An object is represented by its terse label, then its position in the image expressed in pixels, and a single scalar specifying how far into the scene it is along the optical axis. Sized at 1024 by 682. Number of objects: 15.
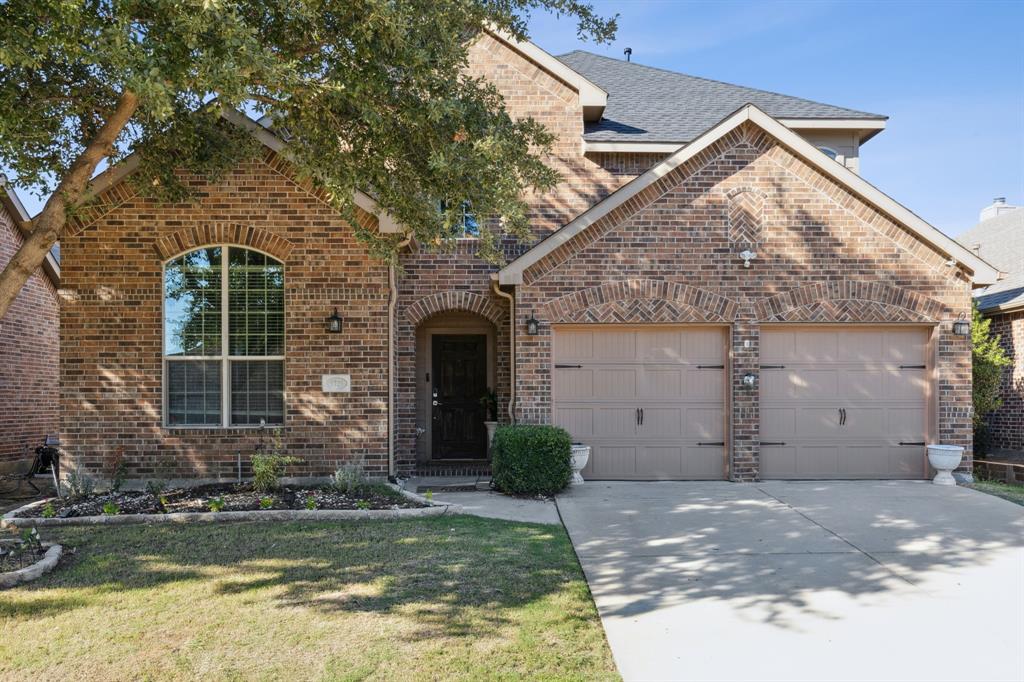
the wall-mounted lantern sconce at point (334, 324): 9.54
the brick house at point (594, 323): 9.48
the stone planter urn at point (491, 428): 11.59
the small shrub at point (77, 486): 8.73
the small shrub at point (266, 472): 8.82
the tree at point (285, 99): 6.00
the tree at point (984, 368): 11.28
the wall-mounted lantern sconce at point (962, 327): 10.16
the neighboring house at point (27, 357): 12.07
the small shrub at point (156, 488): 8.75
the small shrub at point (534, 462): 9.20
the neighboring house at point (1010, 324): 12.28
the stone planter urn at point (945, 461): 9.90
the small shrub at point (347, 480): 8.91
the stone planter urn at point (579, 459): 9.95
